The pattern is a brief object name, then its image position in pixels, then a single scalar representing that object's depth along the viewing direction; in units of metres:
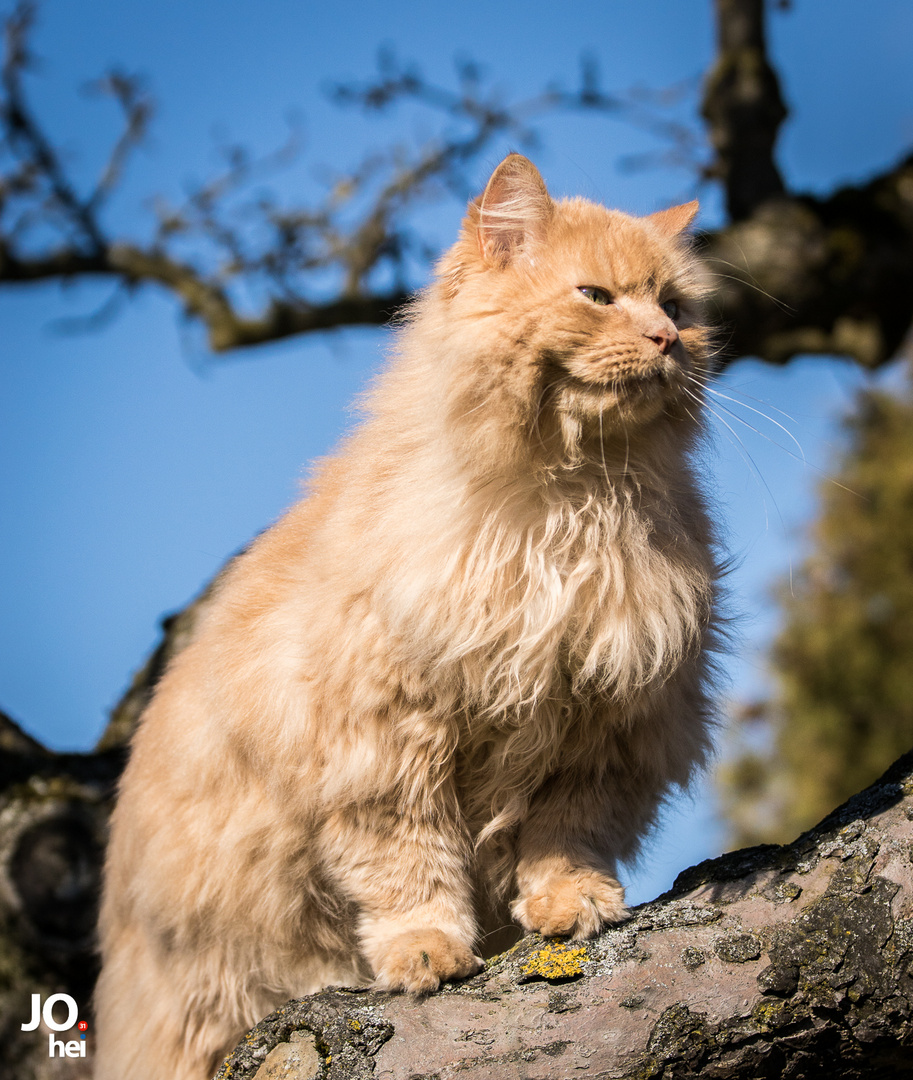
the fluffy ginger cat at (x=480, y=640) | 2.27
